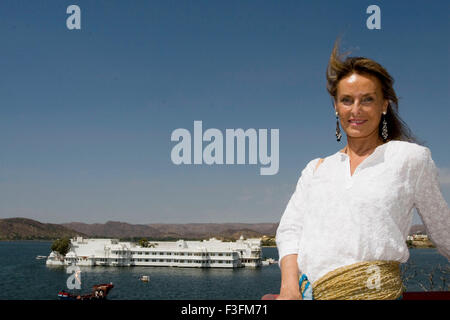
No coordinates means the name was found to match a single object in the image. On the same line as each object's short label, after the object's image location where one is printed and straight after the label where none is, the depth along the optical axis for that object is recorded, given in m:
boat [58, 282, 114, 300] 39.44
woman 1.29
